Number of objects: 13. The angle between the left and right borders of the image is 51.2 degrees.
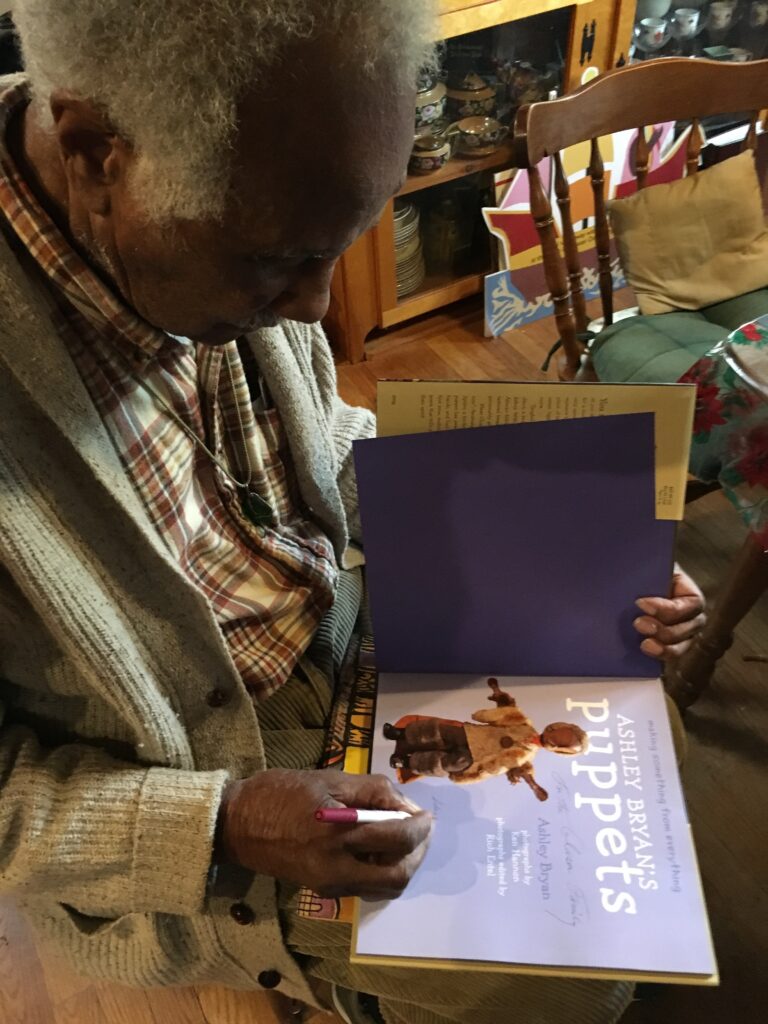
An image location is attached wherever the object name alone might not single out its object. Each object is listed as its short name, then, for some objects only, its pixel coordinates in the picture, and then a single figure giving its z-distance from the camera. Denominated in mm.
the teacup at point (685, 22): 2121
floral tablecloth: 980
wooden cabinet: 1782
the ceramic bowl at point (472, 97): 2008
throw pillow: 1584
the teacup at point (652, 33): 2084
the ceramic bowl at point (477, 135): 2004
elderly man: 491
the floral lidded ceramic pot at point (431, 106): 1845
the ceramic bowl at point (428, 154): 1926
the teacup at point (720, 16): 2168
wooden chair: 1294
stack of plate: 2061
